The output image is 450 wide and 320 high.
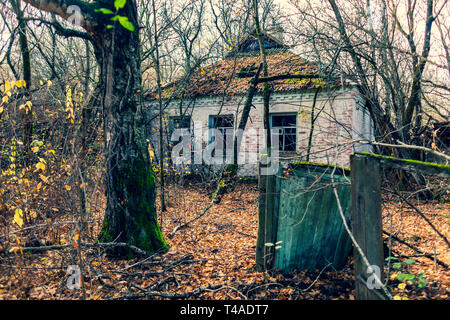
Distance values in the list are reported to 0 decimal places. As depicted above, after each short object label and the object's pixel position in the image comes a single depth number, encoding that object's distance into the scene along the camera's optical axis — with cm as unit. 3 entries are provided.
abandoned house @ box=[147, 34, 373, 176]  1123
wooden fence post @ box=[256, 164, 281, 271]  391
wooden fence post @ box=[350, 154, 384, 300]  263
